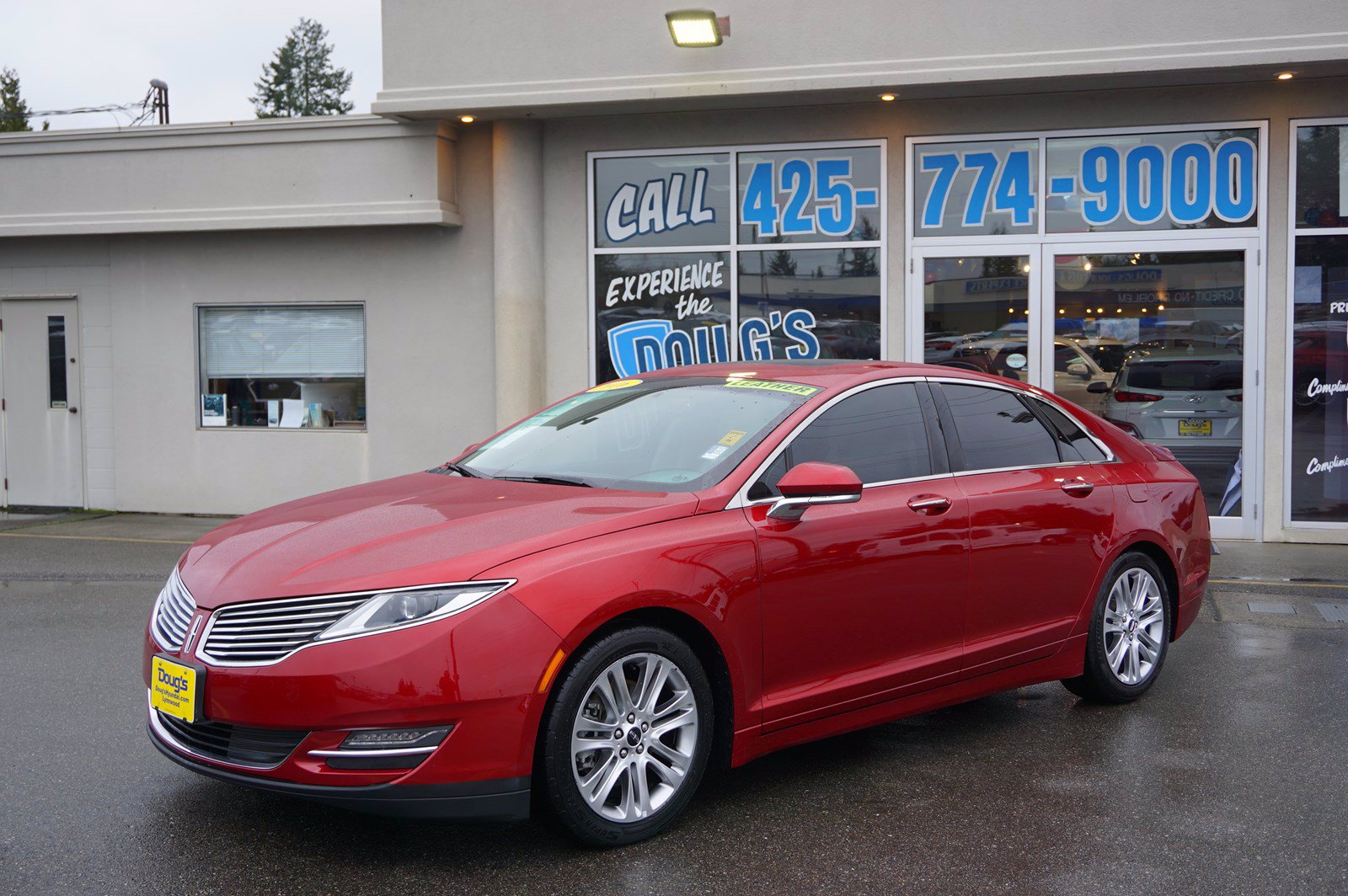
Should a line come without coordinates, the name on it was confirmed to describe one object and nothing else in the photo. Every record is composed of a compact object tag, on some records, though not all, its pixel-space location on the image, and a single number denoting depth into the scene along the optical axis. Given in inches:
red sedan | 147.3
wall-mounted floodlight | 412.5
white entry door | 530.3
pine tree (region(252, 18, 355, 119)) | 2834.6
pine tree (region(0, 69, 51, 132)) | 2647.6
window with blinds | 504.7
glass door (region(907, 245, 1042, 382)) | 438.6
